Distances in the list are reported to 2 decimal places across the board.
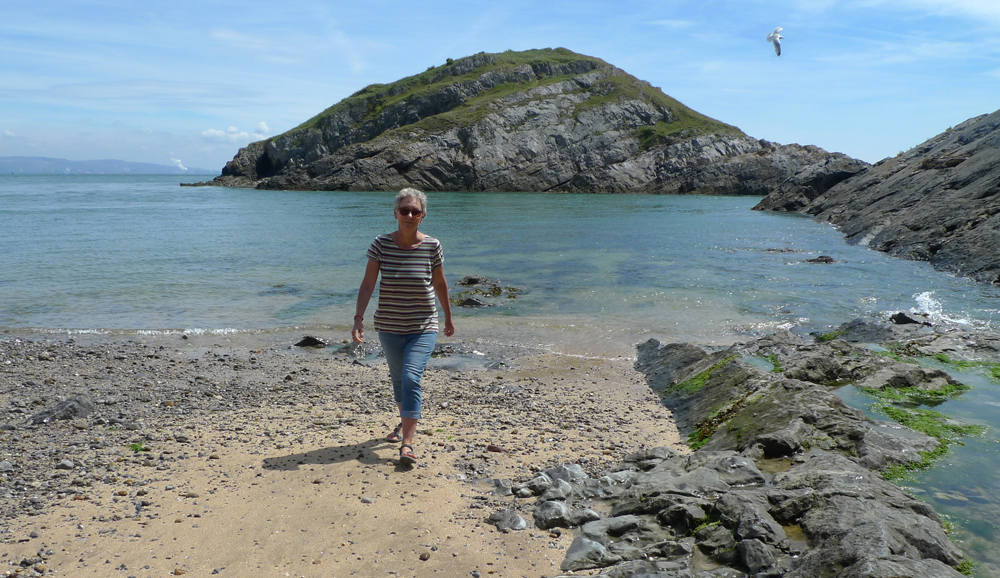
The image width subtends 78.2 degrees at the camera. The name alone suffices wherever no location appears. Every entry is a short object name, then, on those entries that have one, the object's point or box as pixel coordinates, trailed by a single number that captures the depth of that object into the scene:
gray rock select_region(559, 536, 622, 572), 5.19
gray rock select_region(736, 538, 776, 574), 4.60
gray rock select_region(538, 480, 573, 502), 6.41
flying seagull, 24.63
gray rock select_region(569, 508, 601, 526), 5.98
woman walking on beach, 6.91
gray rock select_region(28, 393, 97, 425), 8.50
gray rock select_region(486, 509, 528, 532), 5.91
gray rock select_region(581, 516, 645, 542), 5.62
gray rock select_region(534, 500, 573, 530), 5.93
